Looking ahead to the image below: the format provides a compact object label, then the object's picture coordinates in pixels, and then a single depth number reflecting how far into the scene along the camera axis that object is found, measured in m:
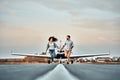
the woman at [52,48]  13.16
